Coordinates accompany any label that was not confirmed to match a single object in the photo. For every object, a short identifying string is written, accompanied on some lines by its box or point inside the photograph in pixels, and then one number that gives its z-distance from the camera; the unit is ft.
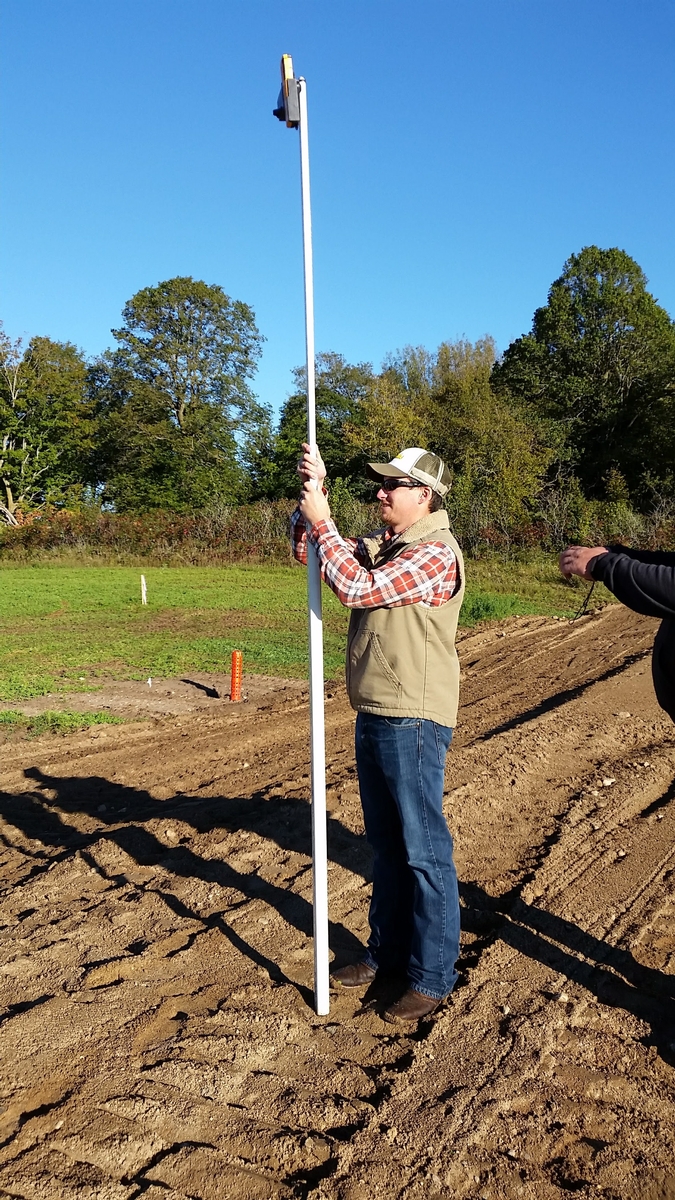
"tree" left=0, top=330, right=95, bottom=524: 139.44
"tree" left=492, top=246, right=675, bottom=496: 124.67
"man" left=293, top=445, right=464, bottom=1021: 10.87
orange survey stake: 35.47
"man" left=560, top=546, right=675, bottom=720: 9.29
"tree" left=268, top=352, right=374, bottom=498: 138.92
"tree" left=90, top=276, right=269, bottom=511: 134.92
